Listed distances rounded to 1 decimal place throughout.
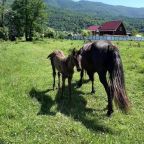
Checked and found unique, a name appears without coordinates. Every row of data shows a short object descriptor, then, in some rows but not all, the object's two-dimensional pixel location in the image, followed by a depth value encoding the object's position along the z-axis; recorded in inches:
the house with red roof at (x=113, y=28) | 1990.0
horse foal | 197.3
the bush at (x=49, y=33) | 1538.4
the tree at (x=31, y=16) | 1353.5
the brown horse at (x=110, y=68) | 188.3
